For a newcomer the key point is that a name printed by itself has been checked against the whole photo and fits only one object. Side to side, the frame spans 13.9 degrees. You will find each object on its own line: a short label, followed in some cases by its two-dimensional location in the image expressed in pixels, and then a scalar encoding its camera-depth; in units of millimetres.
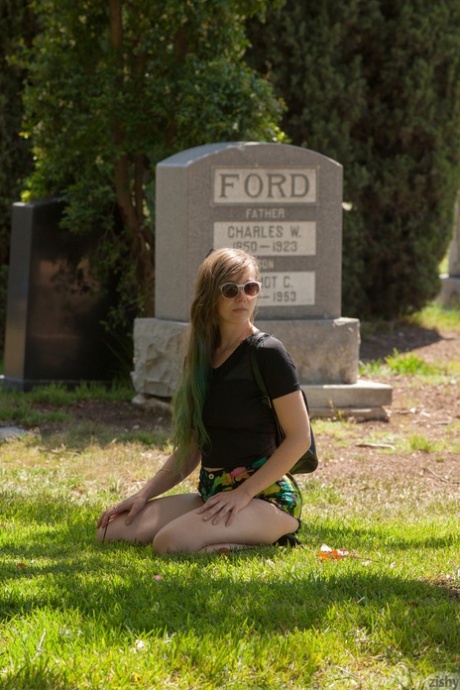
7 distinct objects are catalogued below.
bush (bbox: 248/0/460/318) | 19373
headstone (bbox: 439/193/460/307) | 24641
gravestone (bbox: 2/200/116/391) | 15413
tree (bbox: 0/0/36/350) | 18405
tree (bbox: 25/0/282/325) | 14596
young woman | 7436
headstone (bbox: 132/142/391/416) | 13465
